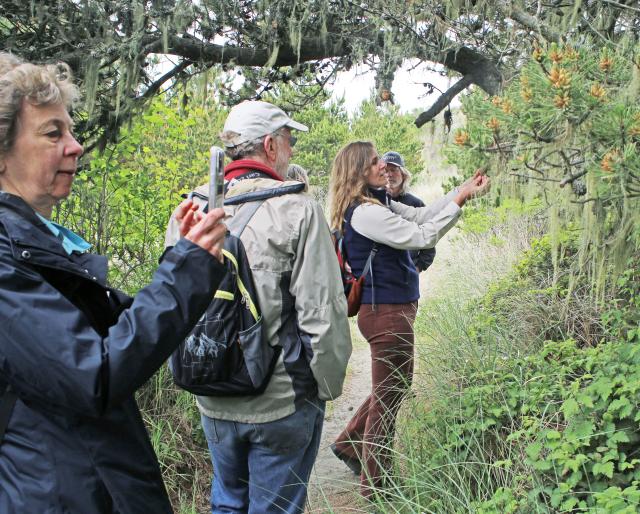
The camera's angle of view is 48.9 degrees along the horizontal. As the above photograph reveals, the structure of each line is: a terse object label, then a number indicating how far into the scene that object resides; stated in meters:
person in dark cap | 5.27
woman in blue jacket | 1.45
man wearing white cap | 2.65
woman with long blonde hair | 4.01
